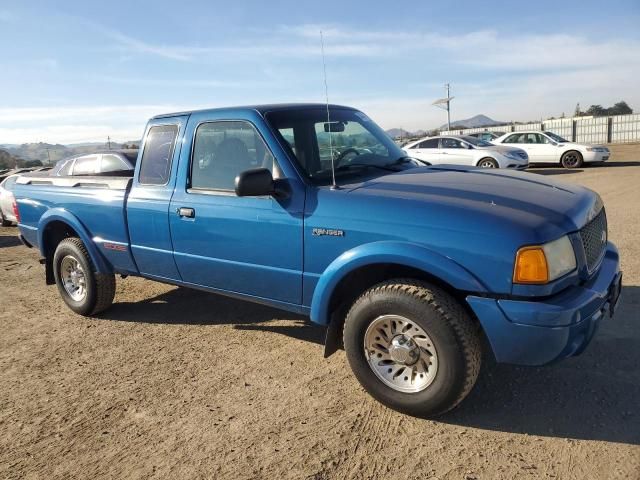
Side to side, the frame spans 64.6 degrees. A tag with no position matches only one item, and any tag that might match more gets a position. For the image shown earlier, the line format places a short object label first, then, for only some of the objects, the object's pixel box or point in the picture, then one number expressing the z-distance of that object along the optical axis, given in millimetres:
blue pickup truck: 2732
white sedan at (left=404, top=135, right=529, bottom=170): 16406
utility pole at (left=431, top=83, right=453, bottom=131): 34906
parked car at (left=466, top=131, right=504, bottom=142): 23784
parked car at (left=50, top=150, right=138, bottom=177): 8781
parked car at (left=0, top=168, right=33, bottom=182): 15336
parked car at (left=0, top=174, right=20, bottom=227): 11727
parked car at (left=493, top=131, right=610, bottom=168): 18578
